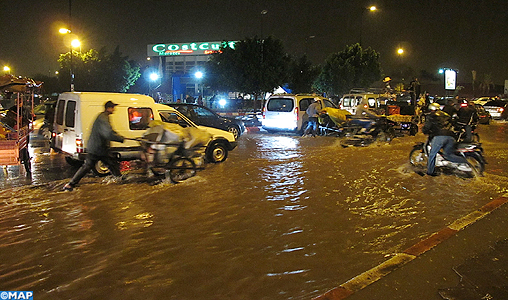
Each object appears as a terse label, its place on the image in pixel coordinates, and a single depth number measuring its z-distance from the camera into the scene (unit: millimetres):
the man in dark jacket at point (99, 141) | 7500
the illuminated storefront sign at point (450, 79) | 38288
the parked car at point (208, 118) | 14680
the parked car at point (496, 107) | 30688
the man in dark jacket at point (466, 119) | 11656
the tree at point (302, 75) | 38656
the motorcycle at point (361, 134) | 14508
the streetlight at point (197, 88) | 61600
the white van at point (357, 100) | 18867
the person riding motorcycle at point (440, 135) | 8641
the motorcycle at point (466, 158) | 8734
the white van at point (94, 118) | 8594
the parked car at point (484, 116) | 25817
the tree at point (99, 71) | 36469
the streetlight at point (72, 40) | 21773
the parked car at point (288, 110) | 17516
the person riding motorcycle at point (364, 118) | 14539
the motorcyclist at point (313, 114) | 16828
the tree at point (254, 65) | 30844
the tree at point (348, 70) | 40781
